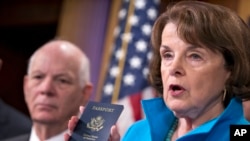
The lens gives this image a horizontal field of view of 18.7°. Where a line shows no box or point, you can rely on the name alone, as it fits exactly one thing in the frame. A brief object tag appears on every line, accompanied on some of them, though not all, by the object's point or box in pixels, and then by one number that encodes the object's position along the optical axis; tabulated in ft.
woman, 6.65
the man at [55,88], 11.25
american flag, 13.44
